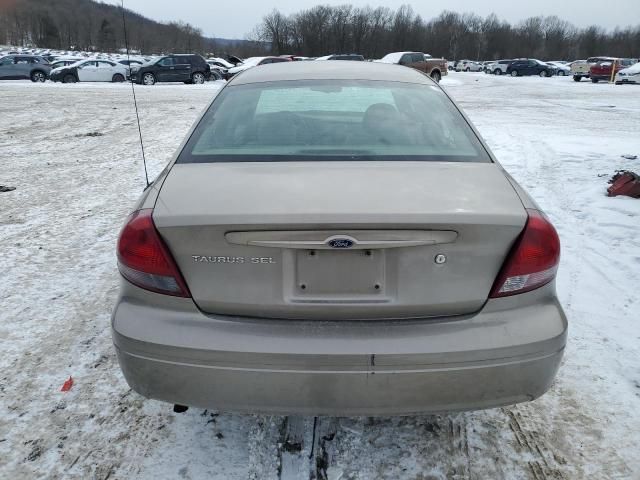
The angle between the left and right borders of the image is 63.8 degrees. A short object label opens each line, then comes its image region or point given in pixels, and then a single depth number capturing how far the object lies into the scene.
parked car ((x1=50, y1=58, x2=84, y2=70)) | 34.51
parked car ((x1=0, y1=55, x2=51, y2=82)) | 31.94
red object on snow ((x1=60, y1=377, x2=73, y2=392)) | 2.63
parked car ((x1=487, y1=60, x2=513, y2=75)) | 53.22
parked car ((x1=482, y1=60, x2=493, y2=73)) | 58.06
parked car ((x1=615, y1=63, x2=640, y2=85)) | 31.27
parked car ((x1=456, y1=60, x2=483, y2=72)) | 67.81
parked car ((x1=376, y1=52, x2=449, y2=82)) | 31.50
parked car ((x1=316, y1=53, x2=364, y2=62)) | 36.16
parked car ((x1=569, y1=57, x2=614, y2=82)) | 39.47
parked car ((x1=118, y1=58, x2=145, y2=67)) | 32.81
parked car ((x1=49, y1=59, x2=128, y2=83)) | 30.69
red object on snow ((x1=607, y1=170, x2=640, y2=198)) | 5.85
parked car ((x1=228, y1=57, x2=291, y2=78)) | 28.31
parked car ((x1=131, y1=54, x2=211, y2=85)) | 29.30
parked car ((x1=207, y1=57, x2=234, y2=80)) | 32.06
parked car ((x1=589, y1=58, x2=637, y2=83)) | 35.41
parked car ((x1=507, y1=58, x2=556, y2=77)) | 47.88
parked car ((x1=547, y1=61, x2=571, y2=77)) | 49.22
